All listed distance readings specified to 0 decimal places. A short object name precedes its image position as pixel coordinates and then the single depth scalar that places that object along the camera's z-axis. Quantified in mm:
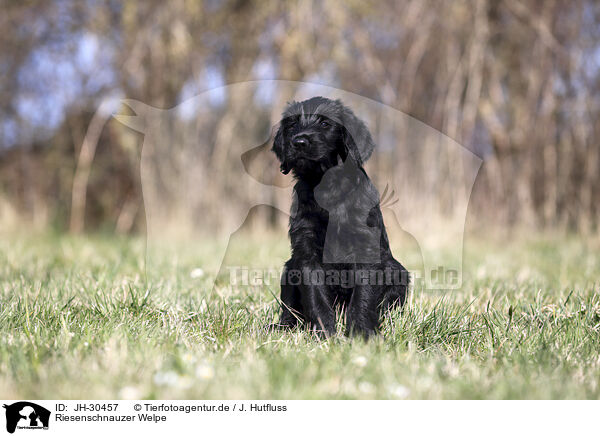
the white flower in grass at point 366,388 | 2193
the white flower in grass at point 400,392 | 2181
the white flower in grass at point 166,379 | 2185
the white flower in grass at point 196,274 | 2876
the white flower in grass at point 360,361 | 2265
